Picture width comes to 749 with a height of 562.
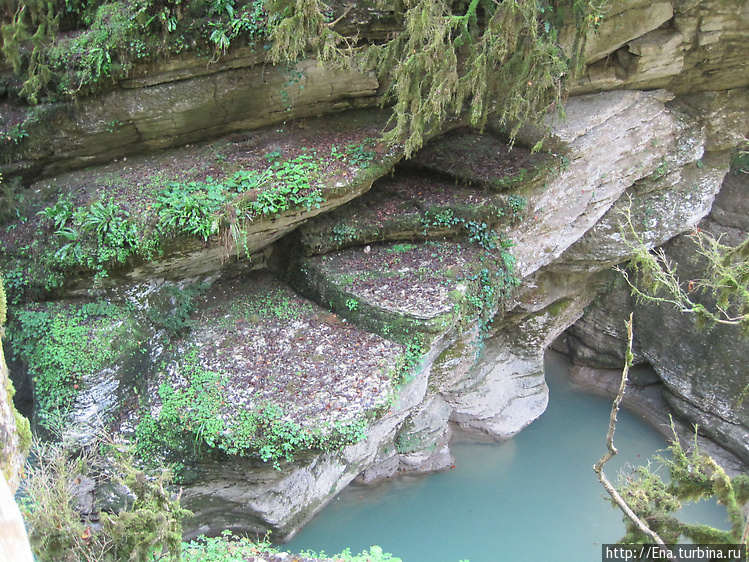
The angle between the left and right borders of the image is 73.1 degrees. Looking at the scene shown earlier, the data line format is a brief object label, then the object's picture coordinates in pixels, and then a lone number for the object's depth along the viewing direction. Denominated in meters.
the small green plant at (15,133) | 8.07
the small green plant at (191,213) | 7.49
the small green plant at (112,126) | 8.16
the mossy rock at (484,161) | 9.06
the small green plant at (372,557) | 6.41
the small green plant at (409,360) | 7.65
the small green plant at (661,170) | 9.98
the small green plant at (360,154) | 8.23
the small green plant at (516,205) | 9.12
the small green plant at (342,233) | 8.84
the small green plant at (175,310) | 8.30
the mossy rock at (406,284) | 7.95
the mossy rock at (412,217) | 8.87
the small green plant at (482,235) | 9.09
